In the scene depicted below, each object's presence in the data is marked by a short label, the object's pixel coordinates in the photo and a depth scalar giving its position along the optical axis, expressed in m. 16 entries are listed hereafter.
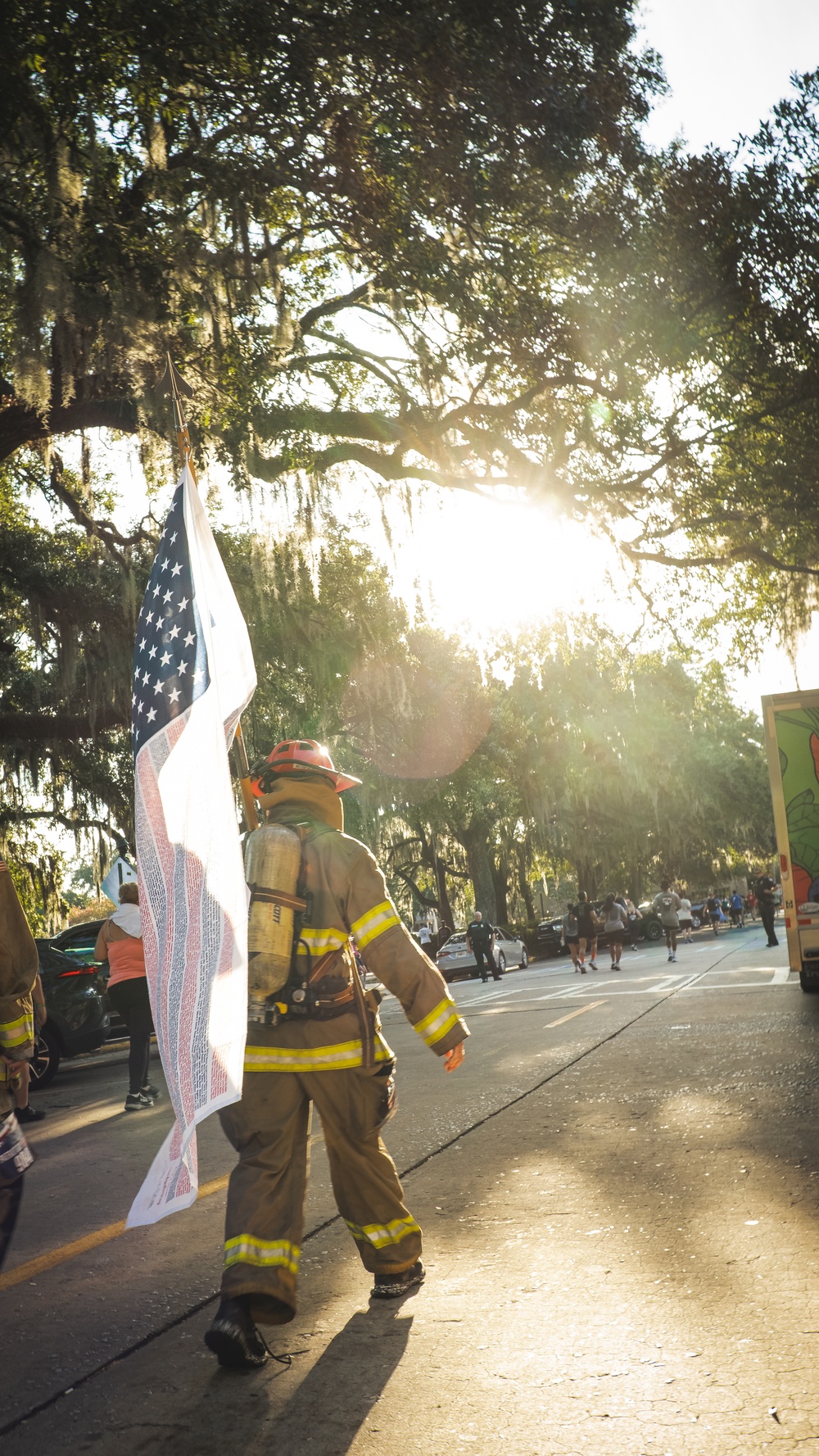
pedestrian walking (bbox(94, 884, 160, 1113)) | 8.80
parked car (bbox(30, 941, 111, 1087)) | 11.80
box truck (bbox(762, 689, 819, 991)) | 12.48
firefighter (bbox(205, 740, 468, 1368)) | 3.43
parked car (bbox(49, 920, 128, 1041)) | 15.14
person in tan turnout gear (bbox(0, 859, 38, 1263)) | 3.73
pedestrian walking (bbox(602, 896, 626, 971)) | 23.81
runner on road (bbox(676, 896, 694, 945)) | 40.09
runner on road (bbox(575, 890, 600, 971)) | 23.32
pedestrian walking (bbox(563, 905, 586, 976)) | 23.77
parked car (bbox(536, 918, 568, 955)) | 38.59
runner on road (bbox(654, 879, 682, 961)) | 22.95
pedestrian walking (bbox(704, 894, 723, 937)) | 38.88
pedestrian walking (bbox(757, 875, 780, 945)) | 24.02
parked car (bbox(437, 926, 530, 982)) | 27.38
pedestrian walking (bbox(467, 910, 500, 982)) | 25.66
